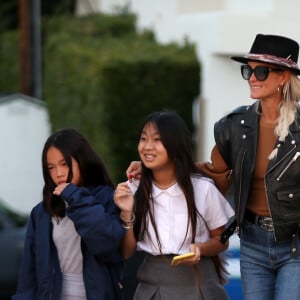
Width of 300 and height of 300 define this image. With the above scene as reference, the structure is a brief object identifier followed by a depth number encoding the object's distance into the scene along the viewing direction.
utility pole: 29.94
